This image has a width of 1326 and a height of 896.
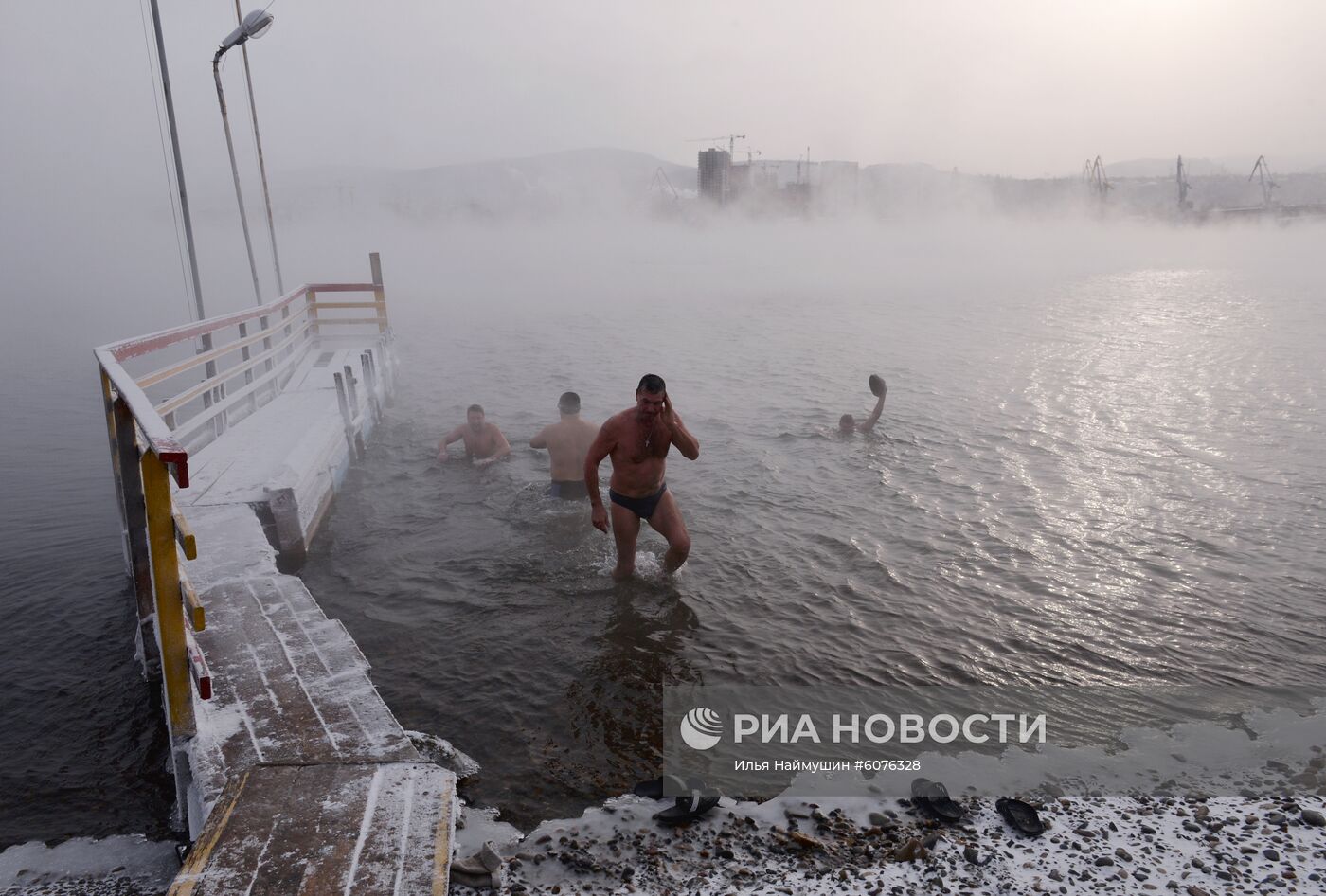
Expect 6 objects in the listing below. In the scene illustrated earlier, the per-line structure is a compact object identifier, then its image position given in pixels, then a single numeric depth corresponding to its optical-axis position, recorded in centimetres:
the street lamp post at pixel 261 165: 1629
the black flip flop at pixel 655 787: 407
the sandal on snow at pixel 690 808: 374
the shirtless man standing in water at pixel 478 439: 1058
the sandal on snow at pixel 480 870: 317
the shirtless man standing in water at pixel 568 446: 876
